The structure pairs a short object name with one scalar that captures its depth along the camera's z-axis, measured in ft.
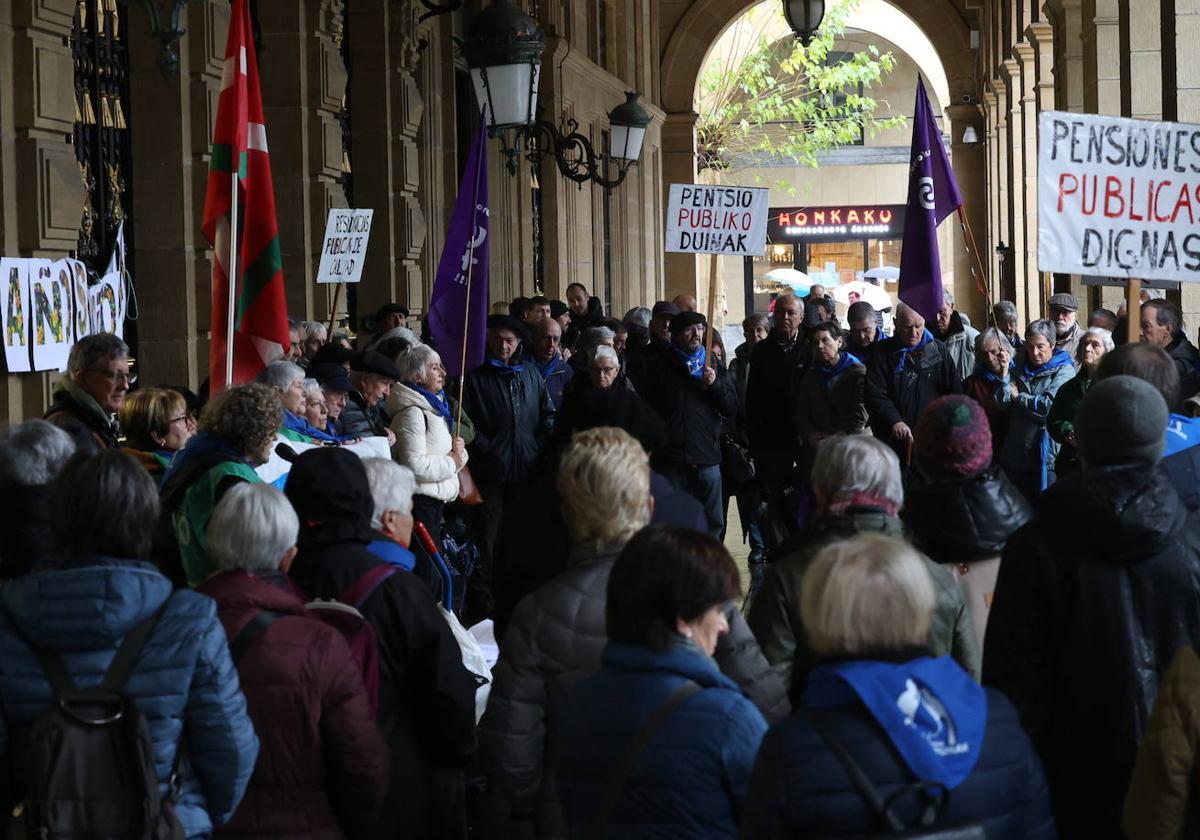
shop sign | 174.29
